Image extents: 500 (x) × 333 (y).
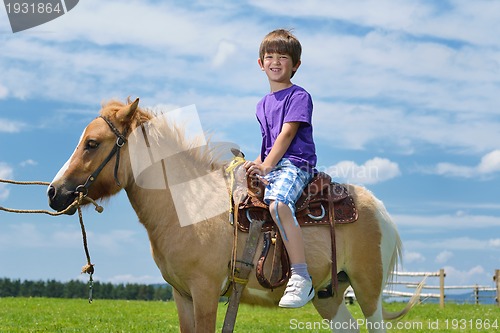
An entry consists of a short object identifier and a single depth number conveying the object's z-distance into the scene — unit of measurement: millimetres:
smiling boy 5132
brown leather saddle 5230
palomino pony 4996
